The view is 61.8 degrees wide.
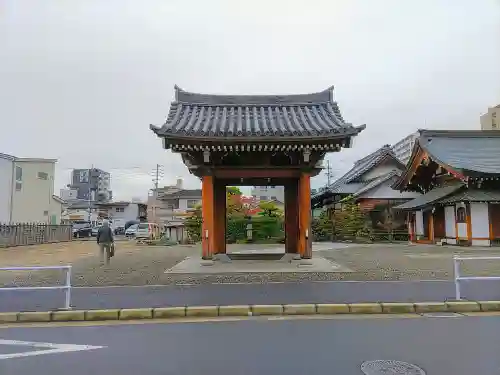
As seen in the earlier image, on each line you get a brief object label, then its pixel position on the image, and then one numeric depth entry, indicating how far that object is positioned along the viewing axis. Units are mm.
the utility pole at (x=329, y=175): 70875
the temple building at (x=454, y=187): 22625
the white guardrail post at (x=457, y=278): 7959
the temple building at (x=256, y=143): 13609
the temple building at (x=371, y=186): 34562
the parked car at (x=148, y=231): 35662
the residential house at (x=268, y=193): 68262
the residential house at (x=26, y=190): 35000
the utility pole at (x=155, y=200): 61366
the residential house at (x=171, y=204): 57588
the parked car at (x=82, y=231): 45262
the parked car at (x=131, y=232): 47038
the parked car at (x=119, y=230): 57266
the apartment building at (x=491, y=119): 60884
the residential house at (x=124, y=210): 67188
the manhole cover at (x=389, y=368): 4379
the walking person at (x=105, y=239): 15367
